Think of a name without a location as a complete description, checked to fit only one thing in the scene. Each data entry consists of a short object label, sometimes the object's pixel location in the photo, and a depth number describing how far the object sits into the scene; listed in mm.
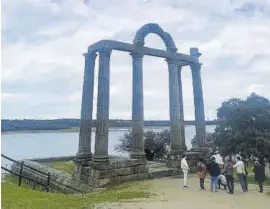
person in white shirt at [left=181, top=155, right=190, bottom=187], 16472
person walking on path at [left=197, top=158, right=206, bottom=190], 15781
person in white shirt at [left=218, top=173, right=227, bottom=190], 15945
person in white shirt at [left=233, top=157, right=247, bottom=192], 15195
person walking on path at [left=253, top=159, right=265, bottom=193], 15090
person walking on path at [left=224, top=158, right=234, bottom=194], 14873
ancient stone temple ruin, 18609
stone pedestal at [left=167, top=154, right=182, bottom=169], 22016
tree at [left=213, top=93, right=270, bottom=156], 19859
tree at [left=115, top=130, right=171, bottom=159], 33662
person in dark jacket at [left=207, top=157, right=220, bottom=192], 15172
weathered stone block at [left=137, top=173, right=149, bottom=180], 19406
